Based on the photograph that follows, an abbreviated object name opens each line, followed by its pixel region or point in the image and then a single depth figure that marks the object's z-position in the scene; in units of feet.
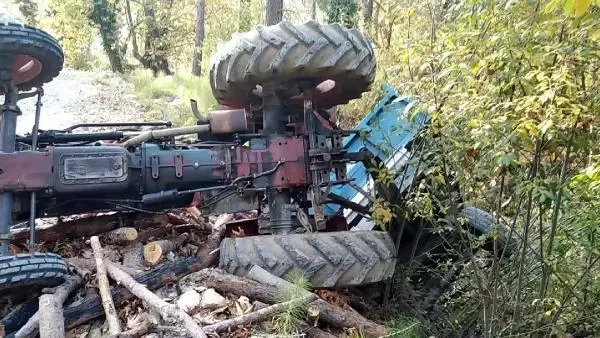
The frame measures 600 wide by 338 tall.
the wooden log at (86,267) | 11.56
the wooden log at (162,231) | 13.38
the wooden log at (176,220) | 14.48
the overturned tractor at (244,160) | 10.97
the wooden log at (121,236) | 13.09
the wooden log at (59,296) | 9.26
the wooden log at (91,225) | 13.28
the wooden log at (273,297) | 9.81
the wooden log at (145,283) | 10.08
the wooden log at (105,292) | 9.52
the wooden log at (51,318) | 9.02
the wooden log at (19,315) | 9.68
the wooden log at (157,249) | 12.51
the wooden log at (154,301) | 8.81
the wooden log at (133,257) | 12.12
